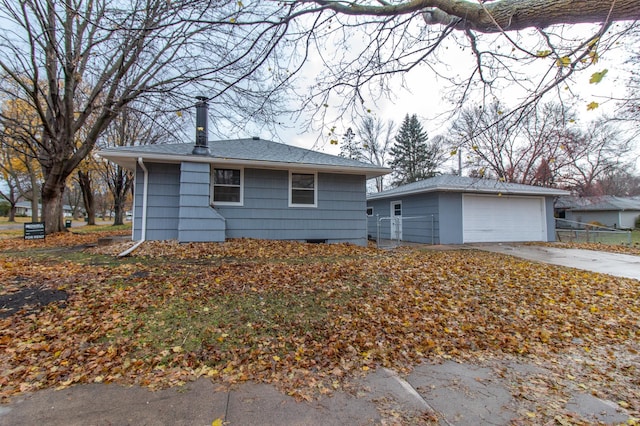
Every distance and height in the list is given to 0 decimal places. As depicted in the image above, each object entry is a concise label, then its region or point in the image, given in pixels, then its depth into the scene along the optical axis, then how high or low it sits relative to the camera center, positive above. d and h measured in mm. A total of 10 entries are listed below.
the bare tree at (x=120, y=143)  20344 +5695
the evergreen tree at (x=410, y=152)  33688 +8088
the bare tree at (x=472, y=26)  2596 +2208
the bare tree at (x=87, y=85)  3975 +3127
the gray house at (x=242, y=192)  8320 +946
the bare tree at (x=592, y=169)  18562 +4030
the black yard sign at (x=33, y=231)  9820 -277
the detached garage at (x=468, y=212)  12281 +398
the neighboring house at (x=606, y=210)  28500 +1001
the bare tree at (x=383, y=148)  28094 +7887
